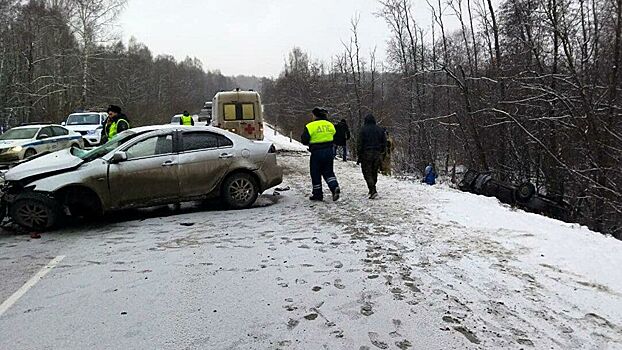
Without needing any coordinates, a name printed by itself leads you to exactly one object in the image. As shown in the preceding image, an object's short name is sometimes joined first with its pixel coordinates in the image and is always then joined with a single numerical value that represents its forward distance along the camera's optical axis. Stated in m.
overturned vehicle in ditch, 14.38
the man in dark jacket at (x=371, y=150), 9.92
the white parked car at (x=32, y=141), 16.45
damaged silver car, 7.61
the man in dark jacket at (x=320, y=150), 9.66
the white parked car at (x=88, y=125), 23.38
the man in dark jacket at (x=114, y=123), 10.93
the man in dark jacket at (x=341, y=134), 16.95
